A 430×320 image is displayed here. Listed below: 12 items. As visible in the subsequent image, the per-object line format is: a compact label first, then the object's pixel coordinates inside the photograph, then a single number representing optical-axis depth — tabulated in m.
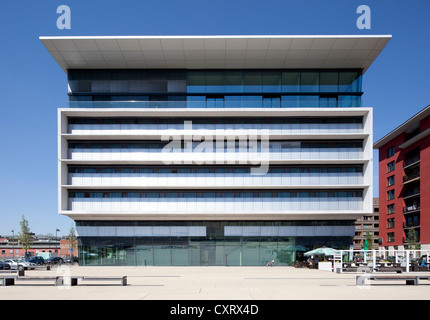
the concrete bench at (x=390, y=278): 18.93
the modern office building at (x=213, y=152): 44.19
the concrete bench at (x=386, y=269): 27.27
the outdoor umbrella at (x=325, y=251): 38.93
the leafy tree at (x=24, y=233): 72.94
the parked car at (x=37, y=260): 58.41
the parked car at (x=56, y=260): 58.53
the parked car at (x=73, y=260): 53.94
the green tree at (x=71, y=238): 80.11
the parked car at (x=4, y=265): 48.93
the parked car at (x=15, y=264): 51.09
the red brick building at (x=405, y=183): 60.78
